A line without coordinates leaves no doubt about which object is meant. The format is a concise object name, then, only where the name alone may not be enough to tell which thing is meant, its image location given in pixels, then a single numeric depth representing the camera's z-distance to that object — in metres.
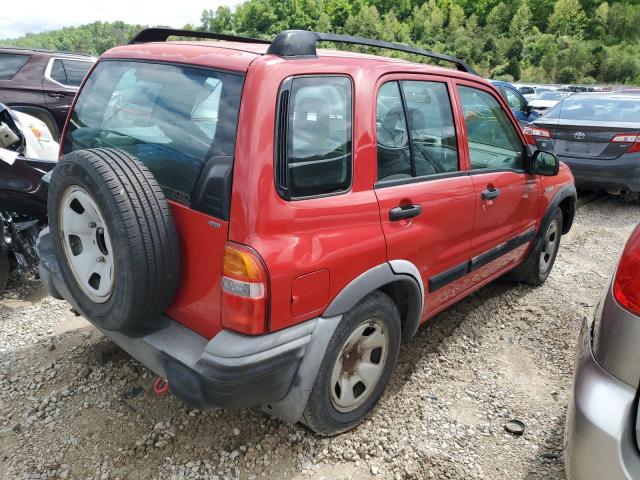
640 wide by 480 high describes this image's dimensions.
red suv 1.85
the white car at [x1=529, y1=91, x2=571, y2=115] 14.55
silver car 1.49
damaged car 3.68
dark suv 7.19
